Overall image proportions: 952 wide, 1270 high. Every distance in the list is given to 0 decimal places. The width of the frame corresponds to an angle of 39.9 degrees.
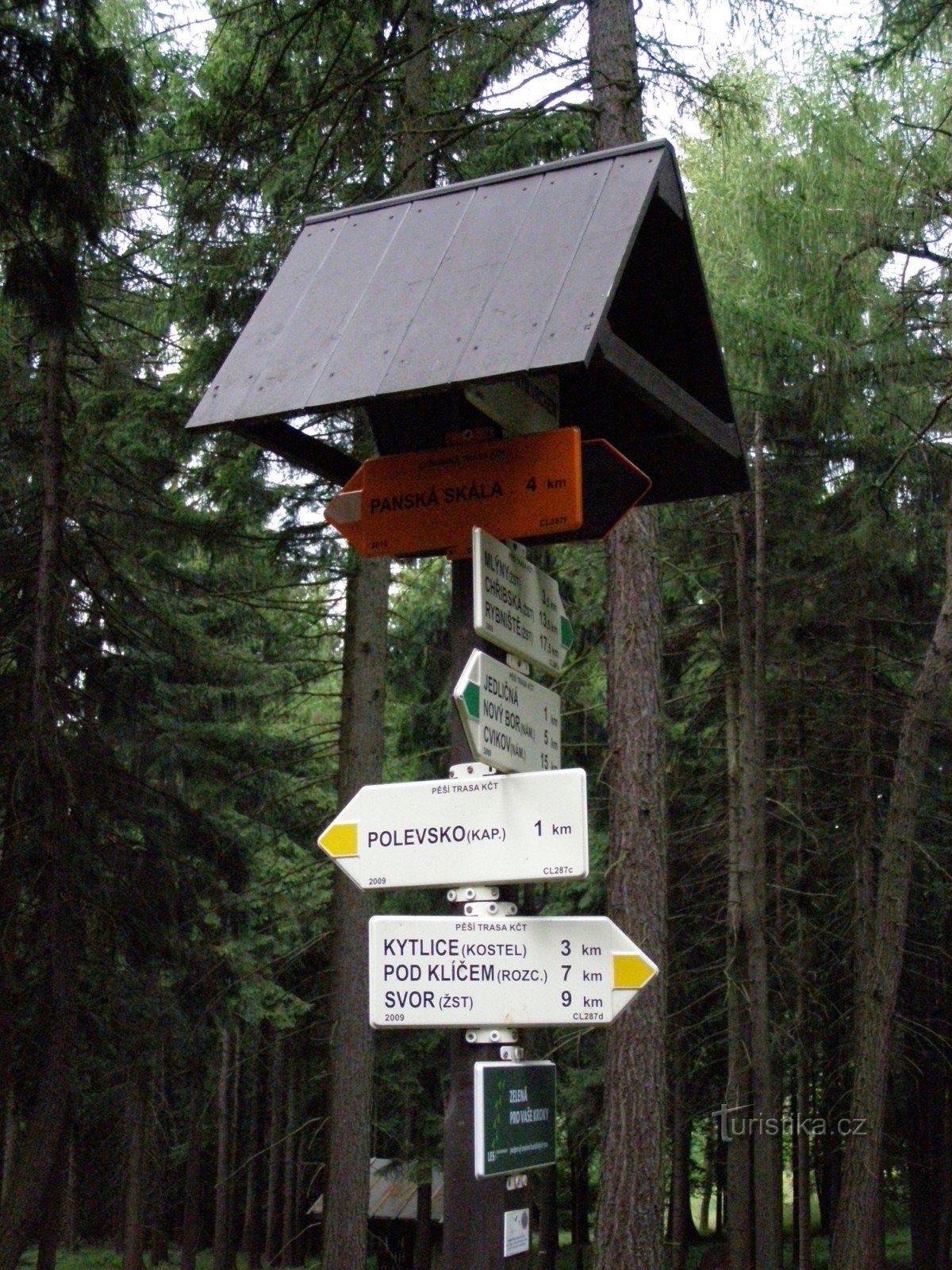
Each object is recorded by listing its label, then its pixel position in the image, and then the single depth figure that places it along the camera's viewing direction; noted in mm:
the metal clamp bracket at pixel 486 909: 3543
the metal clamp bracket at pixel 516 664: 3818
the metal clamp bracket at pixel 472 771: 3672
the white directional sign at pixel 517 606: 3615
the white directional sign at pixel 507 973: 3441
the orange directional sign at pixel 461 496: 3760
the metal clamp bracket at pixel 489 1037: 3506
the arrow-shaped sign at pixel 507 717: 3457
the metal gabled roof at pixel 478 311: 3602
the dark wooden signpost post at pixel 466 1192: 3377
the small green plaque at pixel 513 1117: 3312
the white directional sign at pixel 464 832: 3434
